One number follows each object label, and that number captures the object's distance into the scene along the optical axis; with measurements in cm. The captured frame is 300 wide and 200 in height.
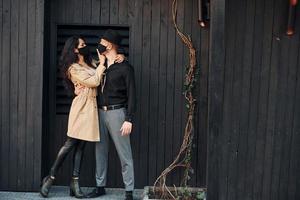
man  571
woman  581
